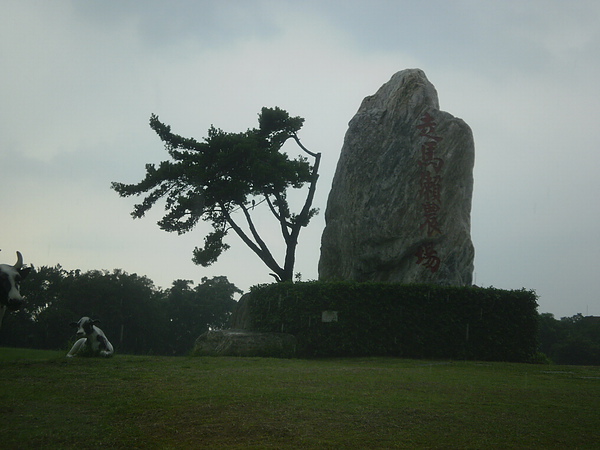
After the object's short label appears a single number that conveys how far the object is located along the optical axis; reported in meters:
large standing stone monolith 16.73
